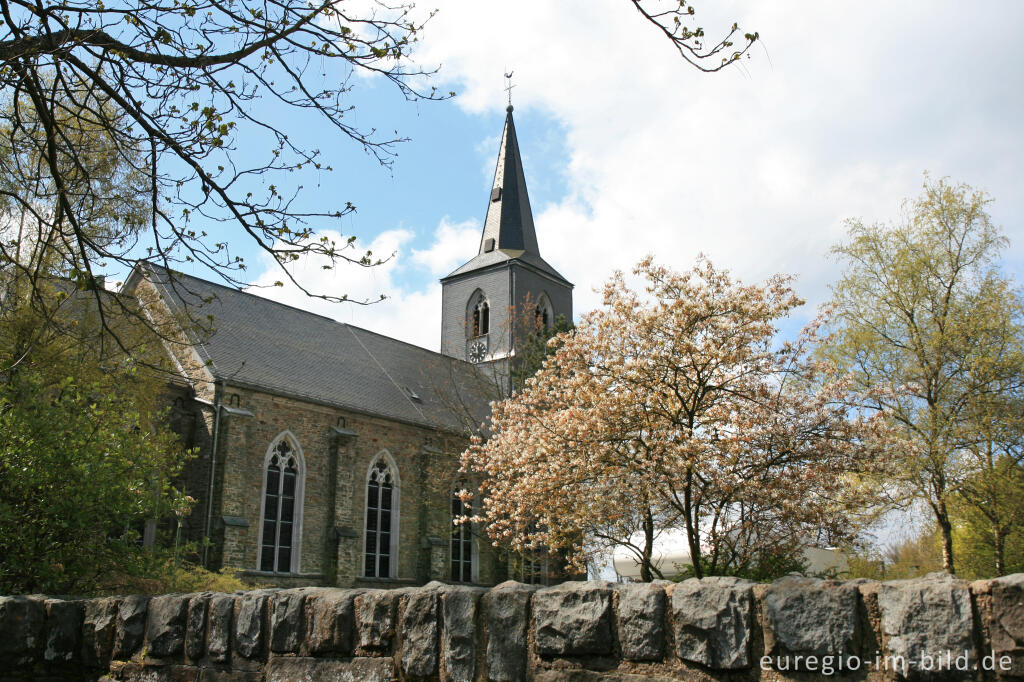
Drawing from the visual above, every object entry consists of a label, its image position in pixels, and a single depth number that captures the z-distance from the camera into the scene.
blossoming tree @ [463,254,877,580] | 12.08
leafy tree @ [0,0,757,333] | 4.81
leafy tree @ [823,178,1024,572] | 17.42
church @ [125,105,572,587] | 20.97
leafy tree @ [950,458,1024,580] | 16.77
